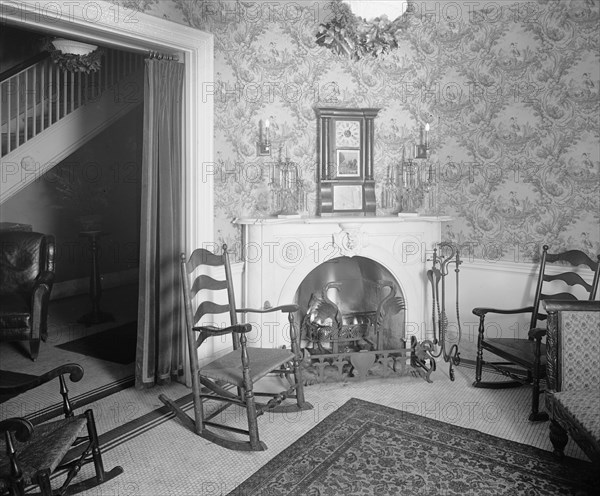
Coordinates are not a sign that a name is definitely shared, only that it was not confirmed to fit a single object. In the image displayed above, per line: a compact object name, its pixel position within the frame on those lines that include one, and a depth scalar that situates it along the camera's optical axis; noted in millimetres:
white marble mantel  4098
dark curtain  3639
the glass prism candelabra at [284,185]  4199
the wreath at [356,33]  2959
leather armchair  4645
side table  5914
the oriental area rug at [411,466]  2533
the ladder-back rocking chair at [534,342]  3289
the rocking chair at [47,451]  1935
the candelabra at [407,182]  4500
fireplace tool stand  4236
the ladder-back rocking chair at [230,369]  2932
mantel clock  4277
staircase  5430
